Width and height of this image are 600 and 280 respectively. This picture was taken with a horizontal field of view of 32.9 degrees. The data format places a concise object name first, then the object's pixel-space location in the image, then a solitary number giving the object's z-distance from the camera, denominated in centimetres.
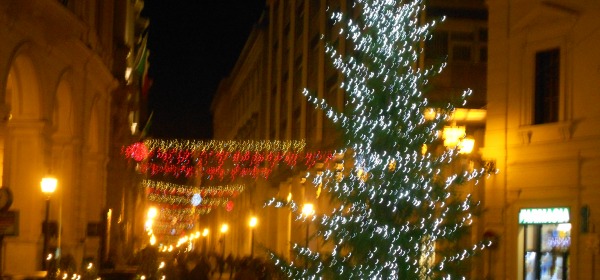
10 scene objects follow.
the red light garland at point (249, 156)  3900
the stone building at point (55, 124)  2391
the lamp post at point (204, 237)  9790
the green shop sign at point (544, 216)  2353
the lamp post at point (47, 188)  2280
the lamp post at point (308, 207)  3070
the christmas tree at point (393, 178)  1479
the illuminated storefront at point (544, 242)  2359
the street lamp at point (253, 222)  4427
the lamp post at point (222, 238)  7256
